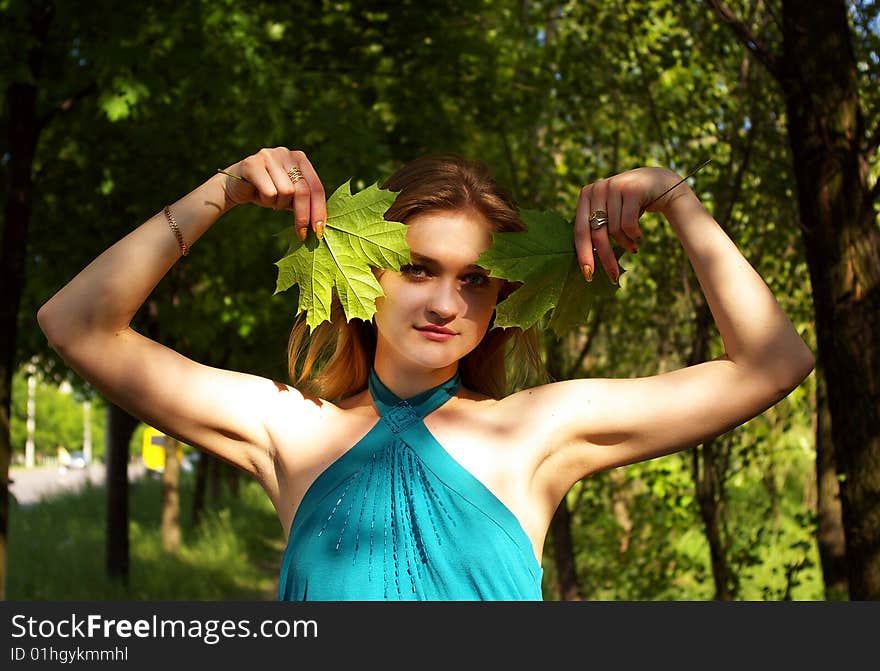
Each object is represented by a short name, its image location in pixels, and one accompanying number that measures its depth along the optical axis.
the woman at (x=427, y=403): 2.16
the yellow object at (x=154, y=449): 13.47
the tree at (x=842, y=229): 4.27
